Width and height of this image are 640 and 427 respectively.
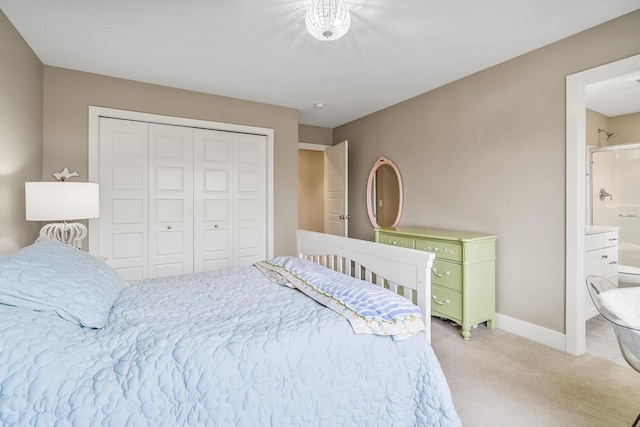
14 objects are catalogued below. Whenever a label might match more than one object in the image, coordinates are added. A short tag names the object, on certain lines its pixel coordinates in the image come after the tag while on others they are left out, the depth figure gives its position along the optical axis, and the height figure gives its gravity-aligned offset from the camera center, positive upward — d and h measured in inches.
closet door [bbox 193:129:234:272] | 139.1 +6.7
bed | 36.3 -19.3
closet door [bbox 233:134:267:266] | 148.3 +7.3
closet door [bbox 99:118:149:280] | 121.0 +7.3
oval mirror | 154.6 +10.3
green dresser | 102.7 -22.0
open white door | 173.8 +14.3
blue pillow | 42.6 -10.6
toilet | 126.6 -25.8
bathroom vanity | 110.8 -15.1
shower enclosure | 153.9 +10.1
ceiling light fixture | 66.0 +42.5
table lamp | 80.5 +3.1
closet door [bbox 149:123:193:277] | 129.9 +6.0
